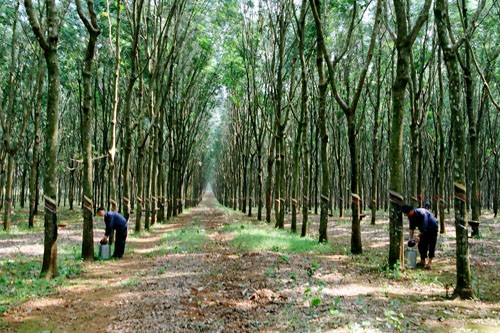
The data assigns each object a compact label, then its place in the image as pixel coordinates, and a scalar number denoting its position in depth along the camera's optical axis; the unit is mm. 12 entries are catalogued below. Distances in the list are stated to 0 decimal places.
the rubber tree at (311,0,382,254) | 11311
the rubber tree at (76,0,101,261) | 11109
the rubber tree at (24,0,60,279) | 8898
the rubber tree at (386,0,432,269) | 9406
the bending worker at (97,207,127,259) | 11891
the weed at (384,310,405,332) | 5638
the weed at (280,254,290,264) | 10633
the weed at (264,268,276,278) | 9117
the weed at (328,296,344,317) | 6024
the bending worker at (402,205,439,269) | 10375
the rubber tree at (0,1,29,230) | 16719
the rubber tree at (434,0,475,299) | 7324
